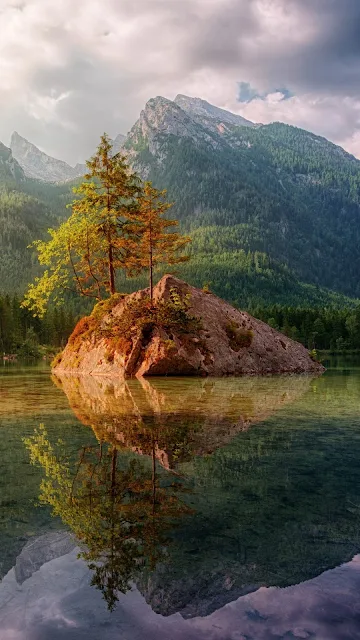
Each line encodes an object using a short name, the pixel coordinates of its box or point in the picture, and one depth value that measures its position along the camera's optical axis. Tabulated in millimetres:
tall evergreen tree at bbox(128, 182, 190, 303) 29672
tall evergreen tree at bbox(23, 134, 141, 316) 31719
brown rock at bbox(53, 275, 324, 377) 27172
